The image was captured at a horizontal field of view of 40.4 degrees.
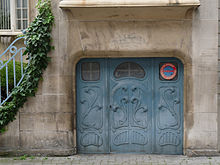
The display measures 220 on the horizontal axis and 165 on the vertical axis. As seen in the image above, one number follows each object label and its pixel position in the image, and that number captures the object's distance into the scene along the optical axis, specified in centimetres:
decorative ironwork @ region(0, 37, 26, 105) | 632
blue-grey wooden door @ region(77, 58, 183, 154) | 648
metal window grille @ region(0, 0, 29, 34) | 1011
